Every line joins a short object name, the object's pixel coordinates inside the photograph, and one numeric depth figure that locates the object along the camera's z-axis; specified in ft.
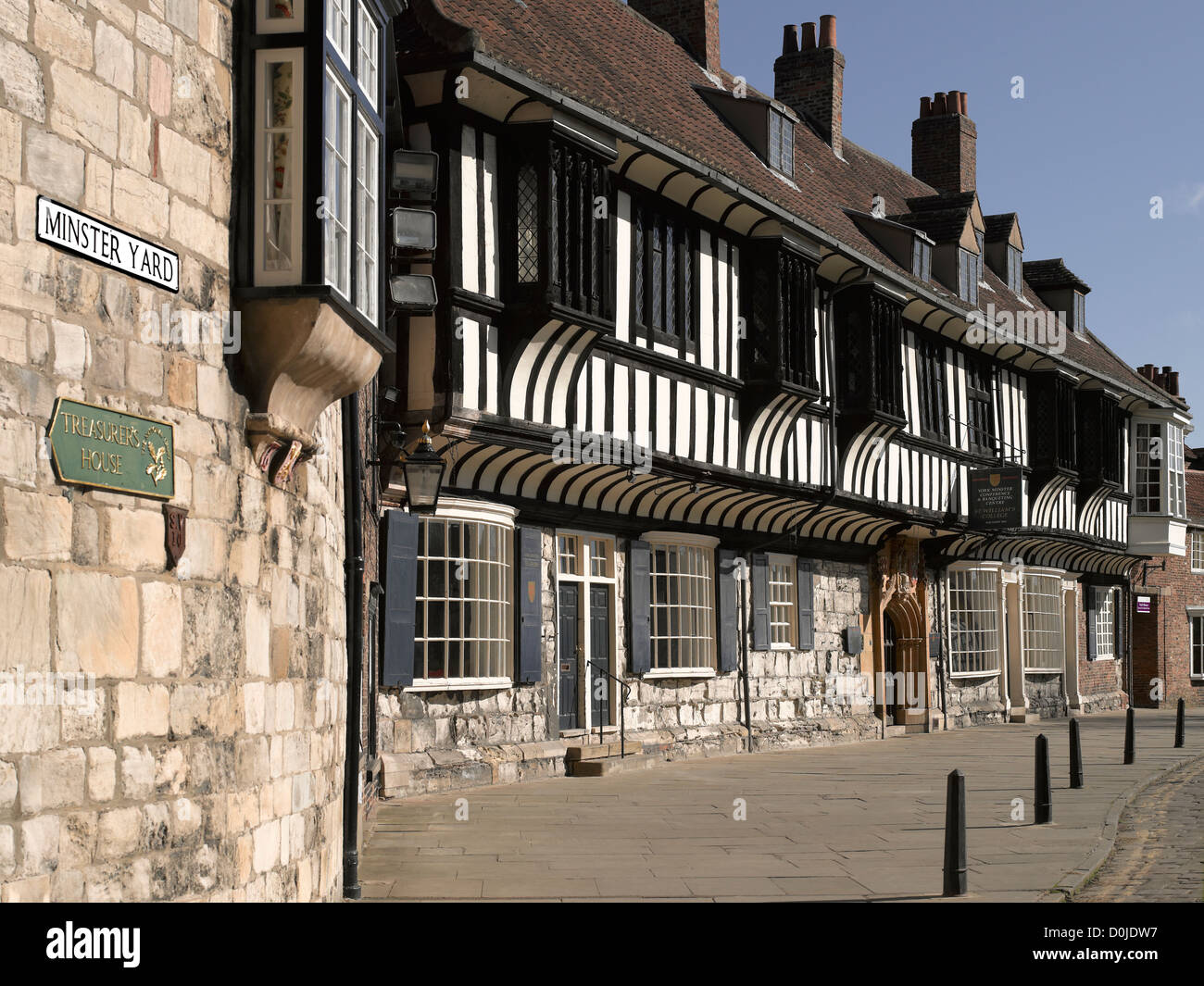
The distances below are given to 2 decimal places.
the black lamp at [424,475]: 36.99
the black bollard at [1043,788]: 36.45
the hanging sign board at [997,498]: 75.20
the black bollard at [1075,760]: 47.03
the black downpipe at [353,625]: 26.58
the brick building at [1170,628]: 114.11
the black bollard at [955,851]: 25.67
